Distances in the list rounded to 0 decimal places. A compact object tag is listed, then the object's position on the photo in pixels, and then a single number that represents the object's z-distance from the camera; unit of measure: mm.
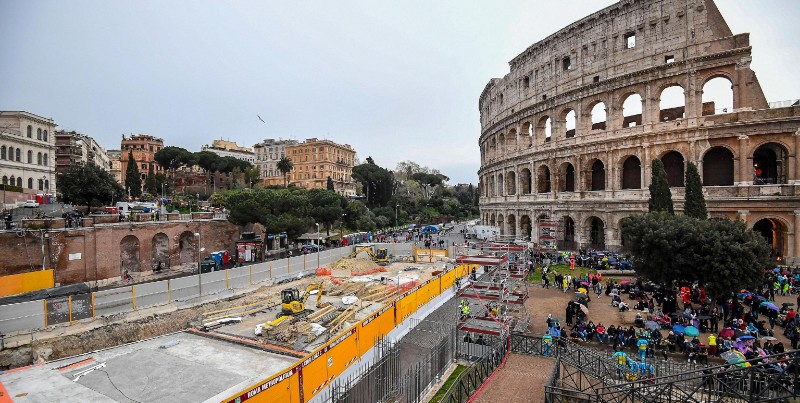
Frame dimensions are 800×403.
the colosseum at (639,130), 28453
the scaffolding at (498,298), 16219
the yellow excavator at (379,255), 34934
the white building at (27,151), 42188
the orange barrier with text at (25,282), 20188
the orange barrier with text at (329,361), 9094
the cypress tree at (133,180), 56469
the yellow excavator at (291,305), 18484
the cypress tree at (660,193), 26969
